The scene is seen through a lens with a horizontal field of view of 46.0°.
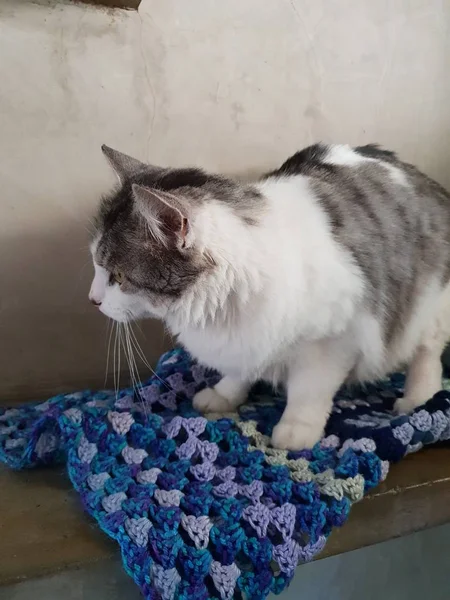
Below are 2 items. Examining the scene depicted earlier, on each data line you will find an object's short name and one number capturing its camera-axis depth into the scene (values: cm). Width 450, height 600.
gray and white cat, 80
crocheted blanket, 67
